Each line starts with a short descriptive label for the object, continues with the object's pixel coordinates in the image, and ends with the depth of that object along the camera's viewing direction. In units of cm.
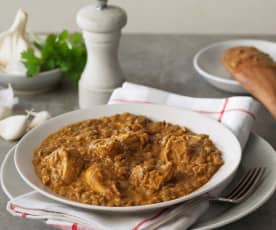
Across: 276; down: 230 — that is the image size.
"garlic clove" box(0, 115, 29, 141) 111
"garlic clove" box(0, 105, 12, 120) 117
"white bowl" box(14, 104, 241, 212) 87
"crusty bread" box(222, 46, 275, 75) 119
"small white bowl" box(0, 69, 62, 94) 121
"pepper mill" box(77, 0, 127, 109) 114
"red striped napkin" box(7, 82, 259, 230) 86
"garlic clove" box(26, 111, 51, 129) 114
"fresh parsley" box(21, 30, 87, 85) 122
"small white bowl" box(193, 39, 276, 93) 121
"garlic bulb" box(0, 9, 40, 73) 124
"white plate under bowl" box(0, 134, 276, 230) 88
